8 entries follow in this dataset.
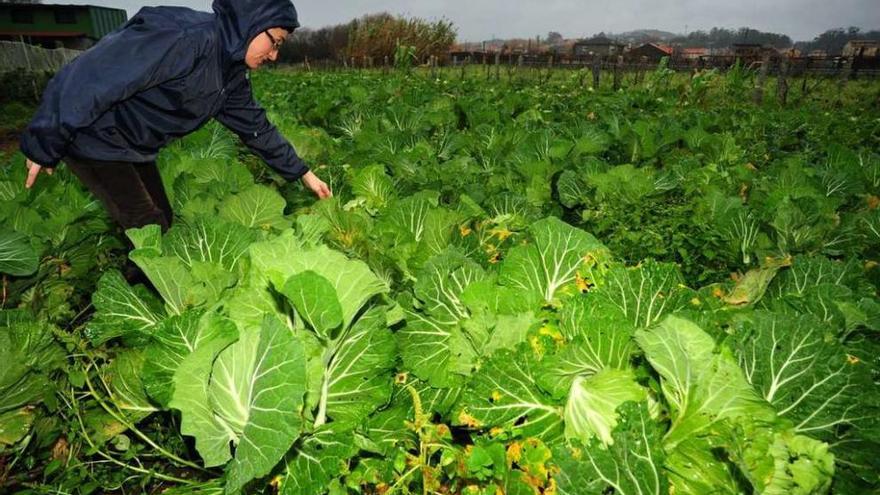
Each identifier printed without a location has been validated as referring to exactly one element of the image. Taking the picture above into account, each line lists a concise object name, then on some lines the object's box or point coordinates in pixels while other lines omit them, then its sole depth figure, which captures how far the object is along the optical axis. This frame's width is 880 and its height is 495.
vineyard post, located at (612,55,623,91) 18.03
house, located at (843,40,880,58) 46.89
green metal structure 45.75
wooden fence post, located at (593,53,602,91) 18.75
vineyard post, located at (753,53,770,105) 13.97
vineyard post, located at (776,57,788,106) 13.77
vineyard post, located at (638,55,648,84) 21.50
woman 2.31
